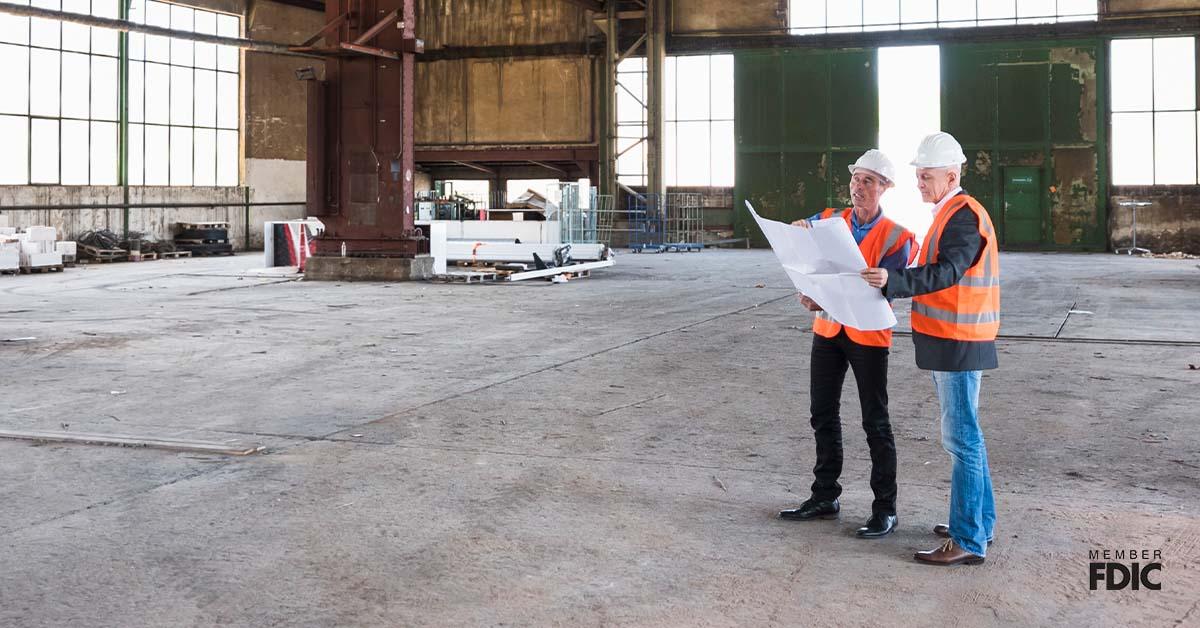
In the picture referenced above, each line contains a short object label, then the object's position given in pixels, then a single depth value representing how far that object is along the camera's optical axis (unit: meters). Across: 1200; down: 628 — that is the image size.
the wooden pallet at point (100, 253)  27.89
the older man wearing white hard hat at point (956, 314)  4.52
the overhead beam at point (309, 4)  35.52
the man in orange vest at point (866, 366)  5.10
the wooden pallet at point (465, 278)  21.45
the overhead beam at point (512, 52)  37.31
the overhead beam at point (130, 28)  19.25
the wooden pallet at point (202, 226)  31.83
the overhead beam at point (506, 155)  37.56
